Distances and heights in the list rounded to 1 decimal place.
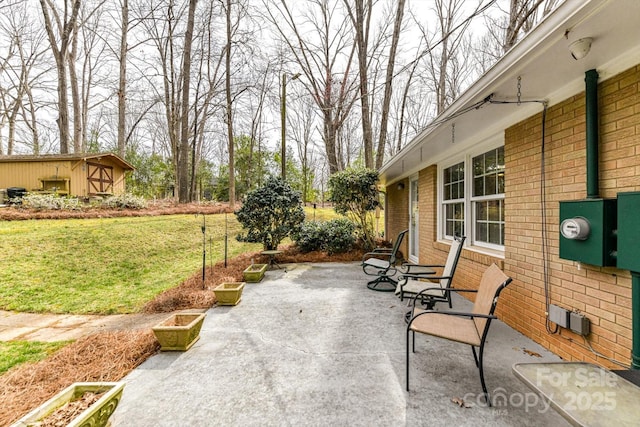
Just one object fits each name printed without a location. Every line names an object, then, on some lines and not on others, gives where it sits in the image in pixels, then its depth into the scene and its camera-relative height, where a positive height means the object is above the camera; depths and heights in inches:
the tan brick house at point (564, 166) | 74.4 +17.0
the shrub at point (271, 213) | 294.7 +0.1
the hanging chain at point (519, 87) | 91.2 +43.3
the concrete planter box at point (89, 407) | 60.2 -44.4
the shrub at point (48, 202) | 438.6 +18.1
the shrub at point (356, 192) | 304.6 +22.7
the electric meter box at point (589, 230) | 83.0 -5.5
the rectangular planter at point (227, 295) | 165.6 -48.1
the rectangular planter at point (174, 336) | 110.7 -48.1
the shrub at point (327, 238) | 336.5 -29.7
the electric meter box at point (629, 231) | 73.9 -5.0
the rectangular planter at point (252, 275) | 221.9 -48.7
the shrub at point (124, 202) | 509.8 +20.8
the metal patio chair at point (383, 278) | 199.7 -47.6
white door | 285.6 -7.4
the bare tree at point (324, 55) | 510.9 +298.1
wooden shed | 601.0 +88.9
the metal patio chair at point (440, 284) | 140.7 -38.2
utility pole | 397.5 +142.9
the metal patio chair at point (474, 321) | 83.0 -37.9
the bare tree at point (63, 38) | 533.0 +339.5
